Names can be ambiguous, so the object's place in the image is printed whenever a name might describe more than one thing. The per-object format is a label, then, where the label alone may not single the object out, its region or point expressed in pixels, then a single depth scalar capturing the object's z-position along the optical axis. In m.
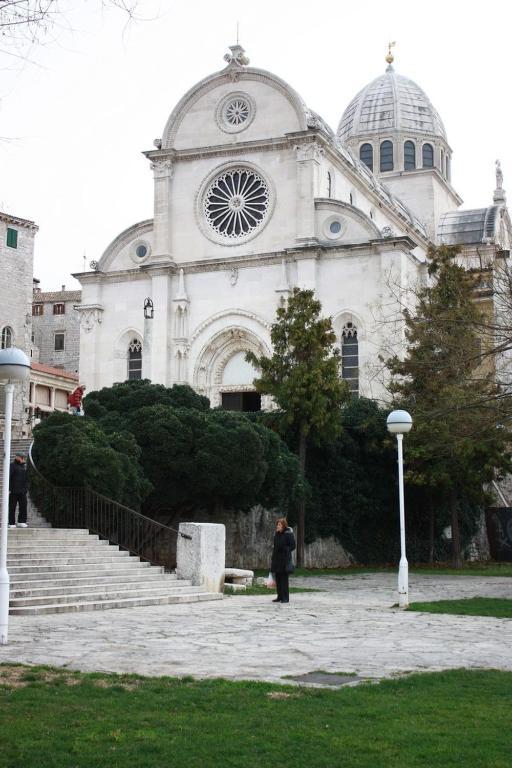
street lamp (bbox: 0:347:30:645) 11.93
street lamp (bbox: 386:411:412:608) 17.77
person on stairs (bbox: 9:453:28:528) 20.67
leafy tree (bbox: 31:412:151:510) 23.55
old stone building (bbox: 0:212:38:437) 52.84
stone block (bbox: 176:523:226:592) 19.44
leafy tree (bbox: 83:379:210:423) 29.36
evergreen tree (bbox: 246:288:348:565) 31.67
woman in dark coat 18.09
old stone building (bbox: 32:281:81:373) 82.75
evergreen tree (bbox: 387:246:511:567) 21.45
